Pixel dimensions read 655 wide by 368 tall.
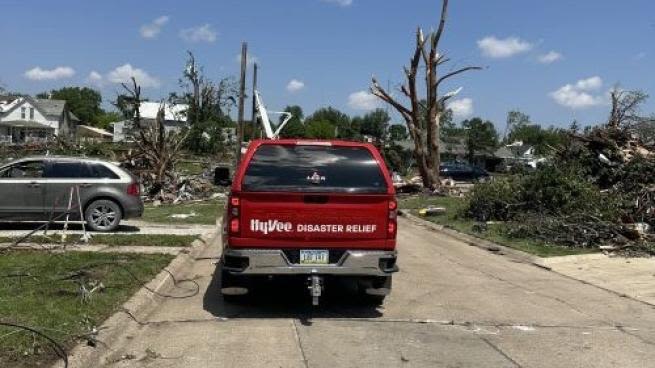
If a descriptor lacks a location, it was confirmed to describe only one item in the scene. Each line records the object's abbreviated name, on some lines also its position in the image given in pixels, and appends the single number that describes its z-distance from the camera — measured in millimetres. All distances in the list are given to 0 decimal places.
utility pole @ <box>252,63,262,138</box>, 42906
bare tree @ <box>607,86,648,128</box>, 27116
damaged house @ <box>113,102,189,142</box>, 87688
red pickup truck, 8242
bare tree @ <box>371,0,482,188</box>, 35406
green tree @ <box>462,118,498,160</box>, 92188
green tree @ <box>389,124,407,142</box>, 109775
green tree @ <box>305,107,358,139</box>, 122350
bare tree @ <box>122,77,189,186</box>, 30438
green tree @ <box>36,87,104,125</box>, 160000
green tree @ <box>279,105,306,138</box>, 80700
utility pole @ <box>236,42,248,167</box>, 29719
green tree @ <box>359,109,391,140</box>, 98100
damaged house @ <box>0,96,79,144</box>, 91938
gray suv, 15766
